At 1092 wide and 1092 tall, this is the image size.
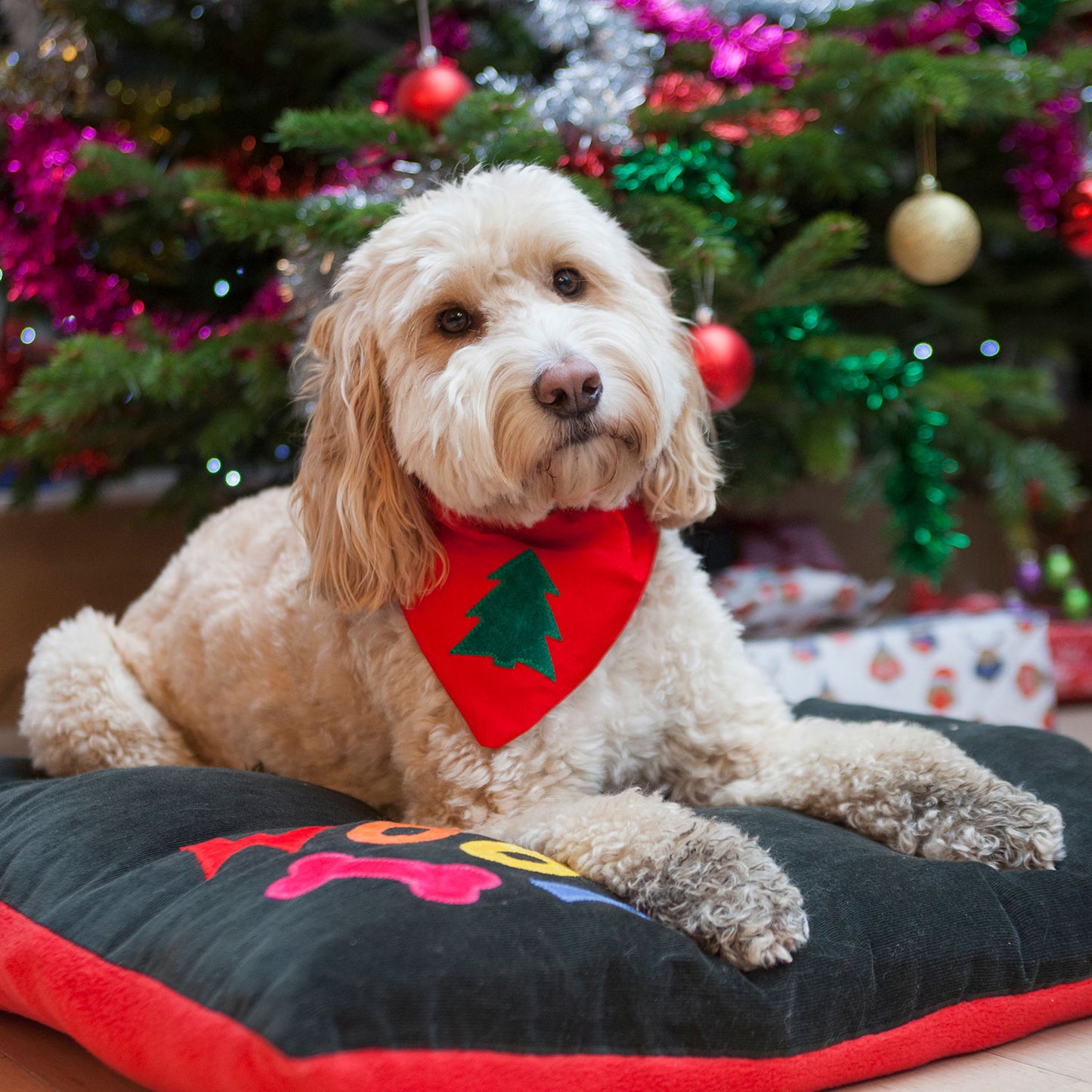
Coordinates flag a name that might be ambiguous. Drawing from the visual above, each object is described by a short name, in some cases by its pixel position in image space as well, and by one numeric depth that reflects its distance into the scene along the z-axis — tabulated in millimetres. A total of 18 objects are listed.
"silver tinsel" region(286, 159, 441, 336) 2182
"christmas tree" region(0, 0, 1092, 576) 2326
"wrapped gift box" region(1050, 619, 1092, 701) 3336
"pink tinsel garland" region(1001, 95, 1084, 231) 3051
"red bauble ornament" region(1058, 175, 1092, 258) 2994
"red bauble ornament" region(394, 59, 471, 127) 2346
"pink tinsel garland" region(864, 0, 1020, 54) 2861
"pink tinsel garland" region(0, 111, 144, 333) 2660
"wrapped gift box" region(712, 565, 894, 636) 2857
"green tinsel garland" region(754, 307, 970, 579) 2590
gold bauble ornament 2635
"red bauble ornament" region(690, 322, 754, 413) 2207
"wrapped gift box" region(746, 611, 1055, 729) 2678
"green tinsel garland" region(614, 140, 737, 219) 2318
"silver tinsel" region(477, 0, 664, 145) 2375
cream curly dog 1495
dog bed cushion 1053
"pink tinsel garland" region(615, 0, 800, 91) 2652
